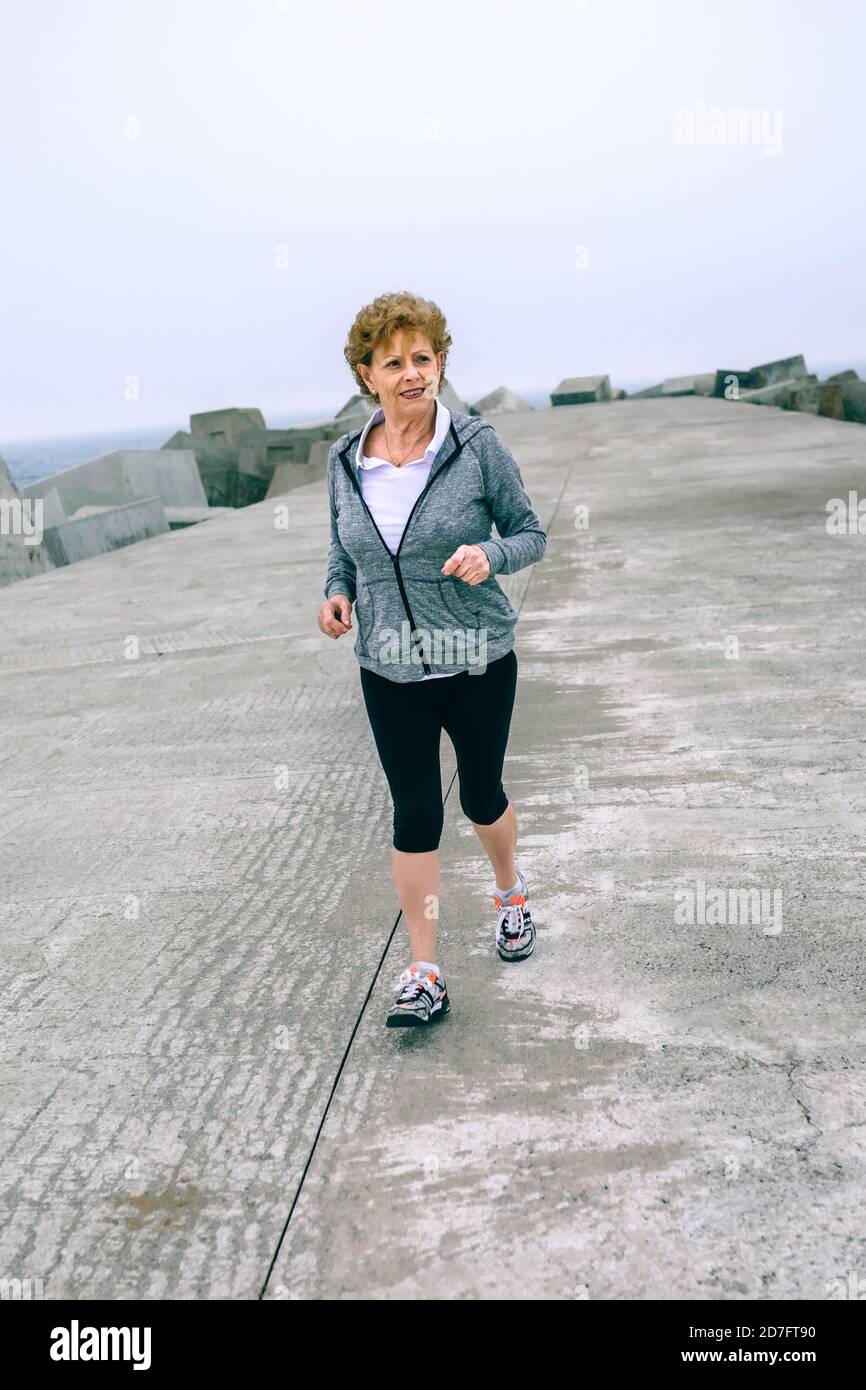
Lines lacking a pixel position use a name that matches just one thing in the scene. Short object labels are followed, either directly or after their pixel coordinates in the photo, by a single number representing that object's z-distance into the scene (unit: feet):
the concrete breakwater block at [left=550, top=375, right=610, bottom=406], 126.21
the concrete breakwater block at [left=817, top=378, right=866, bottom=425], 59.11
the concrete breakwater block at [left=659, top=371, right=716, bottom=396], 117.50
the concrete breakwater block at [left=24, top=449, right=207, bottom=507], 51.88
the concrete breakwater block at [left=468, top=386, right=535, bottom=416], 122.62
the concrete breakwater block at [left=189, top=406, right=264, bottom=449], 87.30
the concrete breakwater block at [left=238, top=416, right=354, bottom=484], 74.98
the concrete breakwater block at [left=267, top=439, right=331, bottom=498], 61.99
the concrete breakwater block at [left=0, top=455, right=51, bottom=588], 35.76
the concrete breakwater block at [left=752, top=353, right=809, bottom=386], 111.96
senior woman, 9.27
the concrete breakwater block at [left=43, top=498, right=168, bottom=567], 38.73
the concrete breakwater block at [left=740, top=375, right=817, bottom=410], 70.95
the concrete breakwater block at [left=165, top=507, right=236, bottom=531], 48.14
